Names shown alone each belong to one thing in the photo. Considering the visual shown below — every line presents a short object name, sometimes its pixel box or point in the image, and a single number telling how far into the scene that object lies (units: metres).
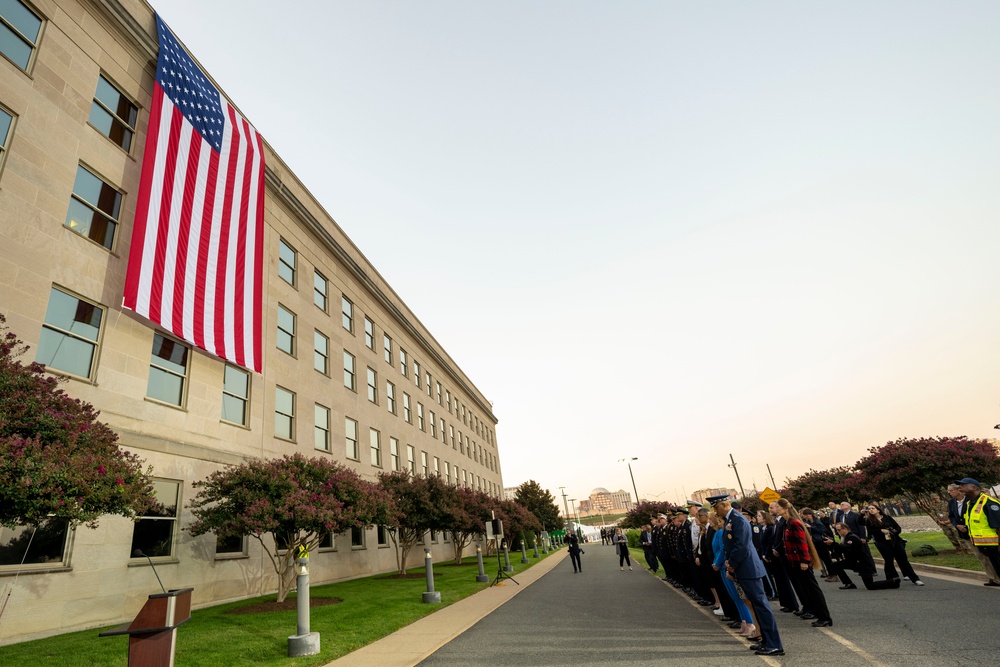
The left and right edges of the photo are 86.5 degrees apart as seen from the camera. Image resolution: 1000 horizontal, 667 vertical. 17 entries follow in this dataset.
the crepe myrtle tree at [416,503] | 23.66
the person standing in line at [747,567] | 6.82
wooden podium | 5.44
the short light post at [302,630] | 8.47
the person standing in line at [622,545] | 24.86
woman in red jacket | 8.24
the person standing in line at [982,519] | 10.01
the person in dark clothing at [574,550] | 24.14
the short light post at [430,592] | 14.52
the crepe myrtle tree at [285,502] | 13.06
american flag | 15.27
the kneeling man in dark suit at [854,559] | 11.64
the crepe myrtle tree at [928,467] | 17.11
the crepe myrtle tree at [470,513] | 25.77
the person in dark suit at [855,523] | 12.33
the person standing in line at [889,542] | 11.72
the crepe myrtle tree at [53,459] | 7.11
